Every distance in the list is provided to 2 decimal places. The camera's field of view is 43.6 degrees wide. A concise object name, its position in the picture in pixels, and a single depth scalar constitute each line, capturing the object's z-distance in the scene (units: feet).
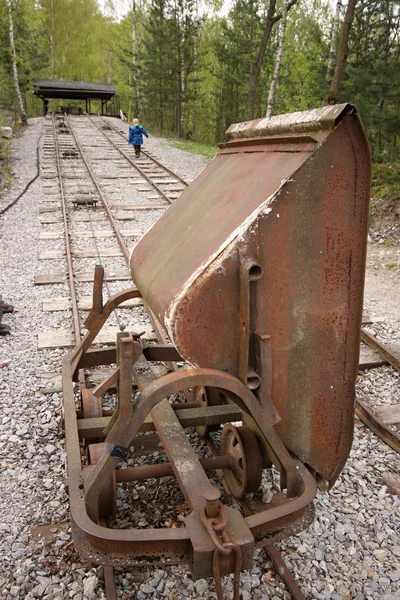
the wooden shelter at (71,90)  131.54
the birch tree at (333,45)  46.06
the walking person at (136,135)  62.75
